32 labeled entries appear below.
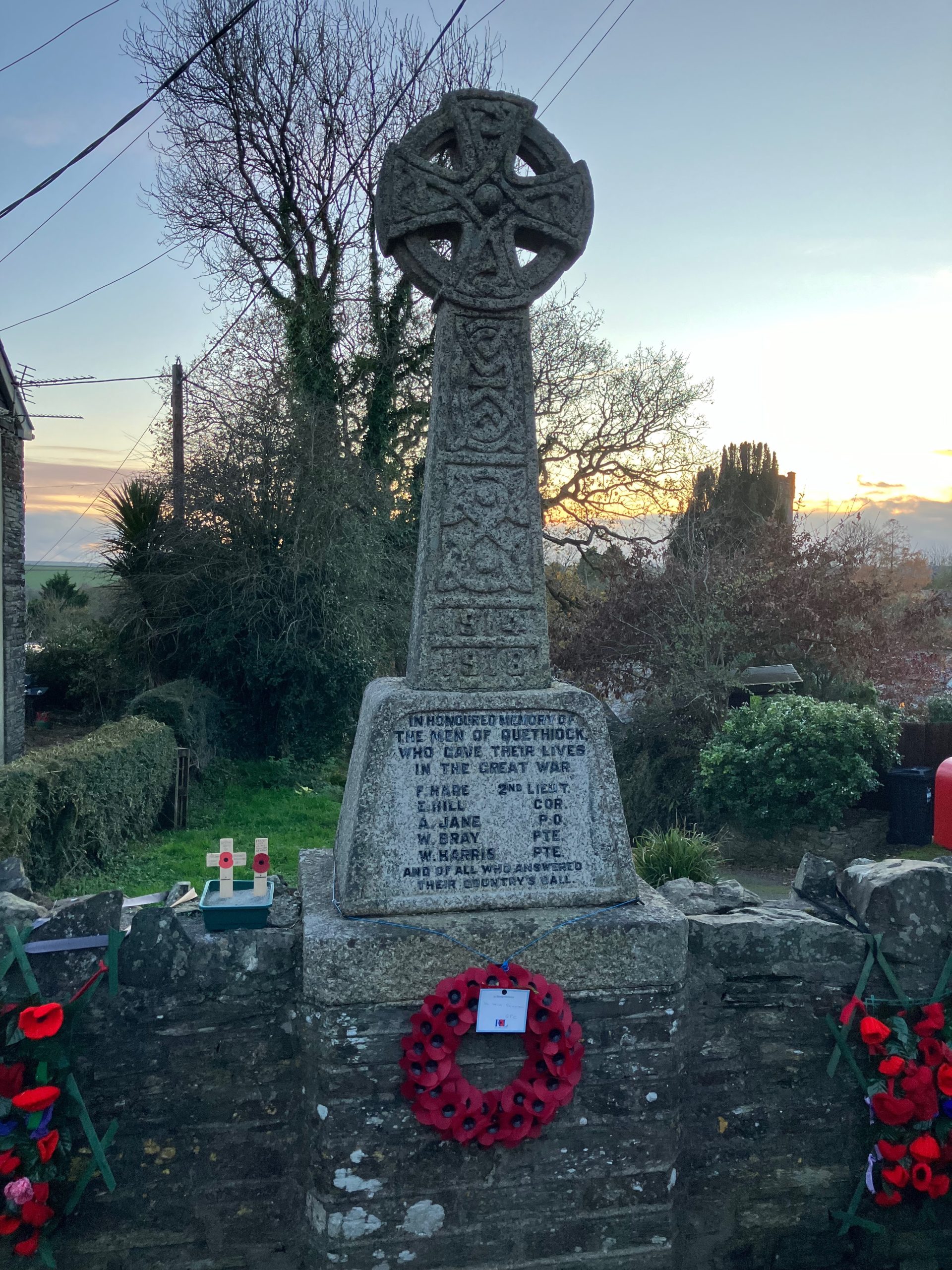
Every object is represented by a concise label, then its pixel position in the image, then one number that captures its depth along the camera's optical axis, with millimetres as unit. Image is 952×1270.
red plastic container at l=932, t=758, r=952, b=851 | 9711
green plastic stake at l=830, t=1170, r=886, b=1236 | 3416
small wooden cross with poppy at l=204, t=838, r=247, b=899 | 3537
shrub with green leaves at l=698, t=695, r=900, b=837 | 10586
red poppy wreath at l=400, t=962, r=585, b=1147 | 3100
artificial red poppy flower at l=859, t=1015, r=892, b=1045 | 3348
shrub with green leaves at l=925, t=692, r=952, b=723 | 14562
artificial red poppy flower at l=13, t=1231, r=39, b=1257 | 2938
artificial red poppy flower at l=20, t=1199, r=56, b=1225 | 2938
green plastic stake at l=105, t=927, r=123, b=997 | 3121
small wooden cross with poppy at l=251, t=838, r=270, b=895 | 3605
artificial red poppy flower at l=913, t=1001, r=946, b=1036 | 3389
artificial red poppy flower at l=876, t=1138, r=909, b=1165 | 3350
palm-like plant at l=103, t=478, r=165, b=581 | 15391
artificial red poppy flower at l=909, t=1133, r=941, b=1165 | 3309
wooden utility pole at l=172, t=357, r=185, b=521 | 15711
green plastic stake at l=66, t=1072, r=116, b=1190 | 3033
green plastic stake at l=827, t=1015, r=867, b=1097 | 3443
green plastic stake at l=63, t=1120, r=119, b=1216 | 3055
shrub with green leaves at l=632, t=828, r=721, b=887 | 7723
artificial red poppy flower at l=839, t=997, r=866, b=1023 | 3422
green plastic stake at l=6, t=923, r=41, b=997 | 3064
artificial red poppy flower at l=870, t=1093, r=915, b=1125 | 3316
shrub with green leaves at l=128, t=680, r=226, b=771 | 13086
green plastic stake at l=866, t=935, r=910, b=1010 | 3480
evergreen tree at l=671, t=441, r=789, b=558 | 17234
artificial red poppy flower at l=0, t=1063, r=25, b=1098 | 2951
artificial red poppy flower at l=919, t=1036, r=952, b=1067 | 3361
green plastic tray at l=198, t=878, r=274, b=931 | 3424
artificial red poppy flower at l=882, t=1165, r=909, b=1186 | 3342
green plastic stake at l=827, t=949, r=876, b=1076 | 3455
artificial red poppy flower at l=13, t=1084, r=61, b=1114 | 2904
